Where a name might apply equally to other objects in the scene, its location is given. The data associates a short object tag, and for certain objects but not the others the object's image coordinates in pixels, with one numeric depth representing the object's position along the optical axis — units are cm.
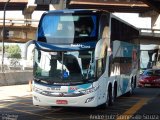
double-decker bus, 1420
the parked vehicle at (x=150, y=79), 3303
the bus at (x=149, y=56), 7531
